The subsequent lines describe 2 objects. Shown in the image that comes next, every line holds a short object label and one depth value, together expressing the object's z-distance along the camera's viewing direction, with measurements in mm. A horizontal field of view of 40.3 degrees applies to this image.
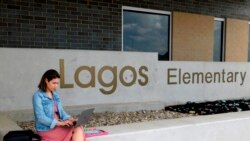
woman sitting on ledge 3385
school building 6168
